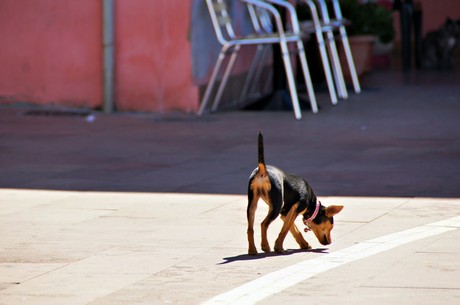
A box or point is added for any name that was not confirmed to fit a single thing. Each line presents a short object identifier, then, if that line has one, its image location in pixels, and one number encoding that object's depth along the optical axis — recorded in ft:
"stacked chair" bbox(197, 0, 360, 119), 93.56
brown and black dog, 44.06
